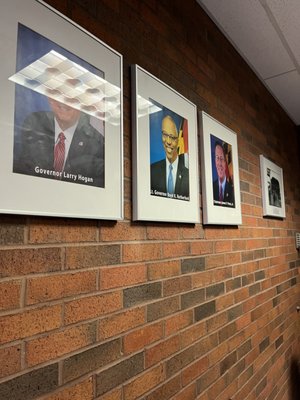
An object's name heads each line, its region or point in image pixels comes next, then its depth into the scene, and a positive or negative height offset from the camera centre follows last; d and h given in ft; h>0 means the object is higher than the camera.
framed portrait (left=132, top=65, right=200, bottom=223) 3.87 +1.20
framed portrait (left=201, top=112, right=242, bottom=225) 5.35 +1.19
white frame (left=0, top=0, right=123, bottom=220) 2.51 +0.98
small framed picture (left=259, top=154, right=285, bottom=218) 7.93 +1.30
